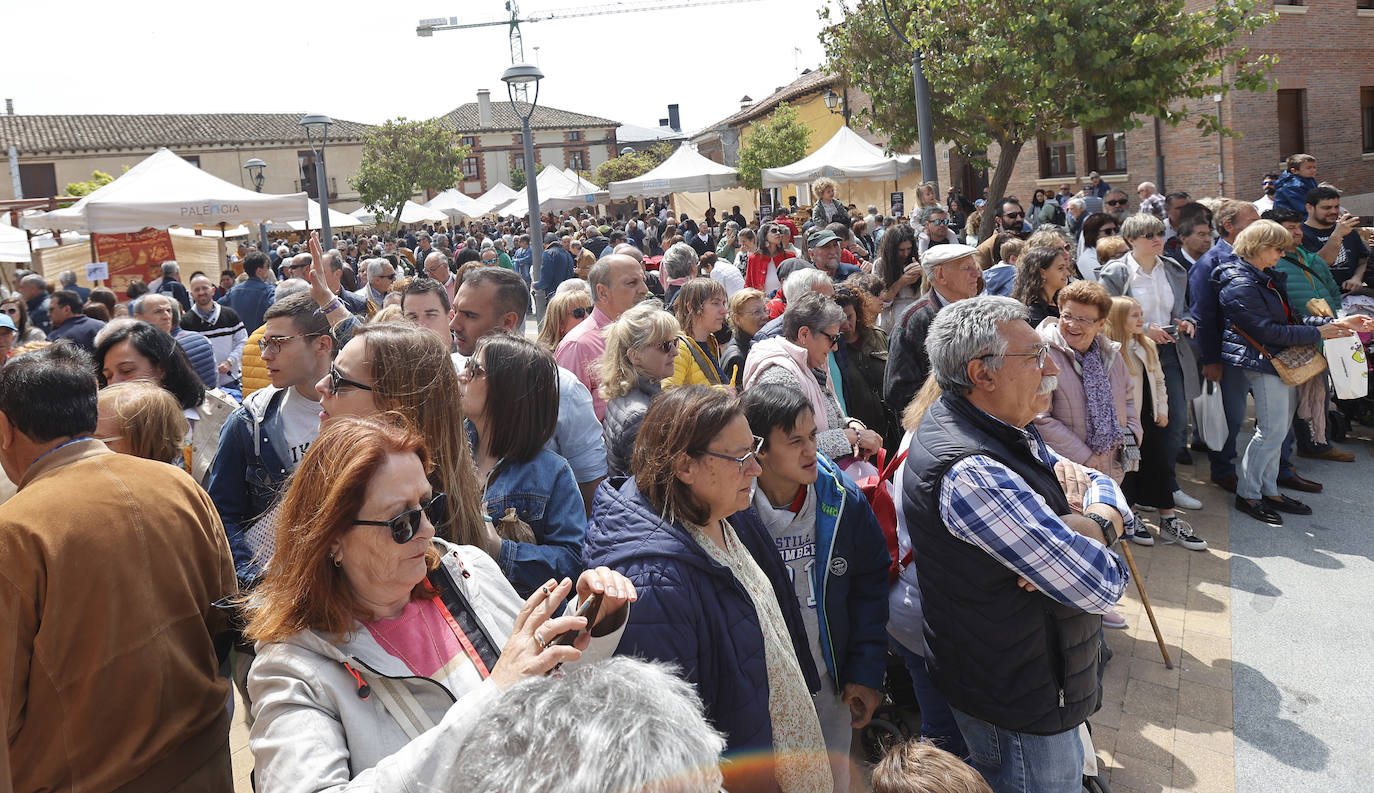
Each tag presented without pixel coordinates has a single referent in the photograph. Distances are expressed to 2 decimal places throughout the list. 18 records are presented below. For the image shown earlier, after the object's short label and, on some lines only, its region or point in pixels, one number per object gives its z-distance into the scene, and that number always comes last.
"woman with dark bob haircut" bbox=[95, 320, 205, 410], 3.92
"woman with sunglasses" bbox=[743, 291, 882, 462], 4.01
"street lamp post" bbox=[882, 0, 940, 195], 9.85
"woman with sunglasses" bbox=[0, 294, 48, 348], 7.06
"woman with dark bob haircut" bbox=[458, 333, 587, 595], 2.65
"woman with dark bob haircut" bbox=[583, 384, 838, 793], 2.28
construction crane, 29.89
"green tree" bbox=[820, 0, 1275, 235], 11.50
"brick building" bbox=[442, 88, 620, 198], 71.69
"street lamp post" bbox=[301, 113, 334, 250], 12.92
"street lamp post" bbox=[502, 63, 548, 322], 9.86
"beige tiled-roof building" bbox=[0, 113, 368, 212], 48.97
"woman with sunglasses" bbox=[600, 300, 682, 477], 3.94
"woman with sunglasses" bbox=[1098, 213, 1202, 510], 6.40
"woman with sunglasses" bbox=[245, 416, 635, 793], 1.54
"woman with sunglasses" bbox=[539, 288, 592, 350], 5.76
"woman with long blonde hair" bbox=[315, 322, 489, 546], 2.51
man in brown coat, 2.12
